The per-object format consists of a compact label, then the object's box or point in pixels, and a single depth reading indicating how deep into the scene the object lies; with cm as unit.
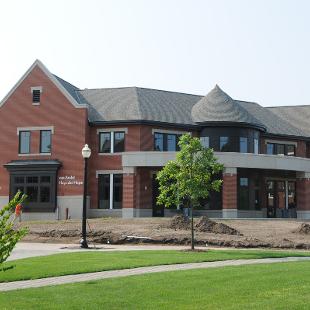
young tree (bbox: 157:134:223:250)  2164
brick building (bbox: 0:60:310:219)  3994
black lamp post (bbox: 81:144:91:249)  2275
